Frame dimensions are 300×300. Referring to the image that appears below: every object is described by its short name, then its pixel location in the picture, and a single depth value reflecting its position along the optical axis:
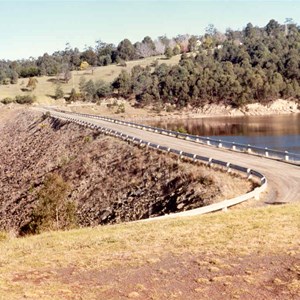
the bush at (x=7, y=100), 160.61
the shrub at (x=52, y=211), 27.44
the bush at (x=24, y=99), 160.00
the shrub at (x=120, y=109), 146.75
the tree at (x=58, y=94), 170.48
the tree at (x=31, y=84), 184.65
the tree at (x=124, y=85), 164.62
